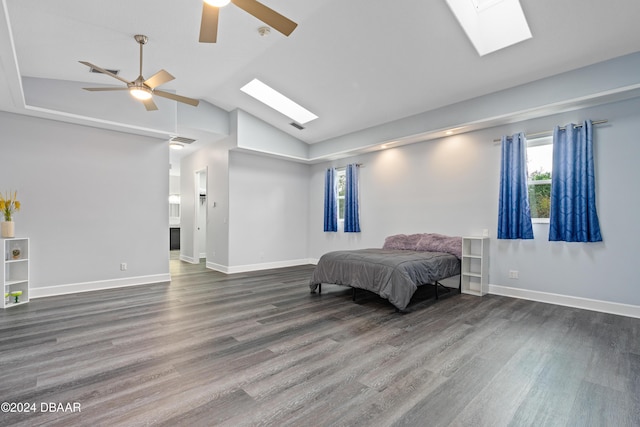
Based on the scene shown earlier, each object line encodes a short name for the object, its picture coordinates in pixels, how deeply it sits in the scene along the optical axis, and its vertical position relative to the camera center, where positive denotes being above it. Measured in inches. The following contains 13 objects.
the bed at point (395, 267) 149.8 -27.5
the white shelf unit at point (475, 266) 184.3 -30.4
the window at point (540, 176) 171.9 +22.7
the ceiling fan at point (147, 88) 129.8 +56.2
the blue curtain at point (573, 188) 151.3 +14.2
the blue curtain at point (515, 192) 172.9 +13.3
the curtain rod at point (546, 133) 153.3 +45.4
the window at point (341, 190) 288.4 +24.2
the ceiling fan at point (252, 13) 81.1 +55.7
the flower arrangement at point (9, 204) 161.6 +6.1
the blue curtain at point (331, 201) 284.5 +13.3
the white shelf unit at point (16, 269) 159.5 -28.7
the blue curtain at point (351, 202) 266.7 +12.1
